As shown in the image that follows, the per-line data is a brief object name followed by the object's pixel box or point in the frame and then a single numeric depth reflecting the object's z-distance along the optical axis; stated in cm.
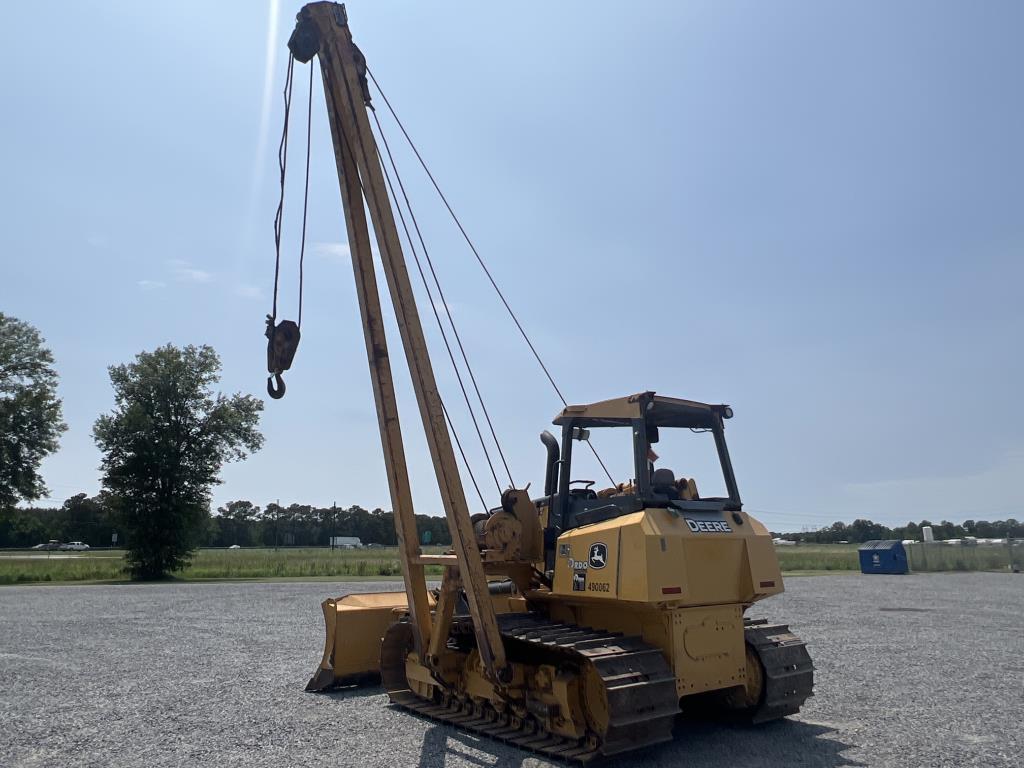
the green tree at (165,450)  3478
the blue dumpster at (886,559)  3291
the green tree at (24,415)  3659
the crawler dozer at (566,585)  643
